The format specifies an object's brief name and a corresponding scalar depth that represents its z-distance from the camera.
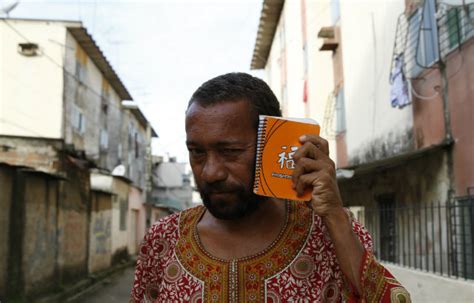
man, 1.44
